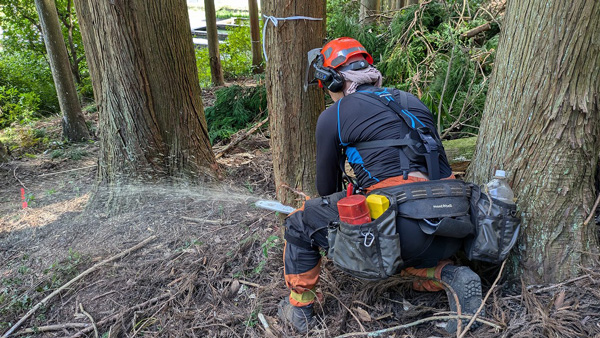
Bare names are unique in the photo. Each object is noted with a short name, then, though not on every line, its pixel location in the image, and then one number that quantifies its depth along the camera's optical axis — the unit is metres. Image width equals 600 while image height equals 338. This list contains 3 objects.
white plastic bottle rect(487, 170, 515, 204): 2.21
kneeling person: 2.20
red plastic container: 2.01
